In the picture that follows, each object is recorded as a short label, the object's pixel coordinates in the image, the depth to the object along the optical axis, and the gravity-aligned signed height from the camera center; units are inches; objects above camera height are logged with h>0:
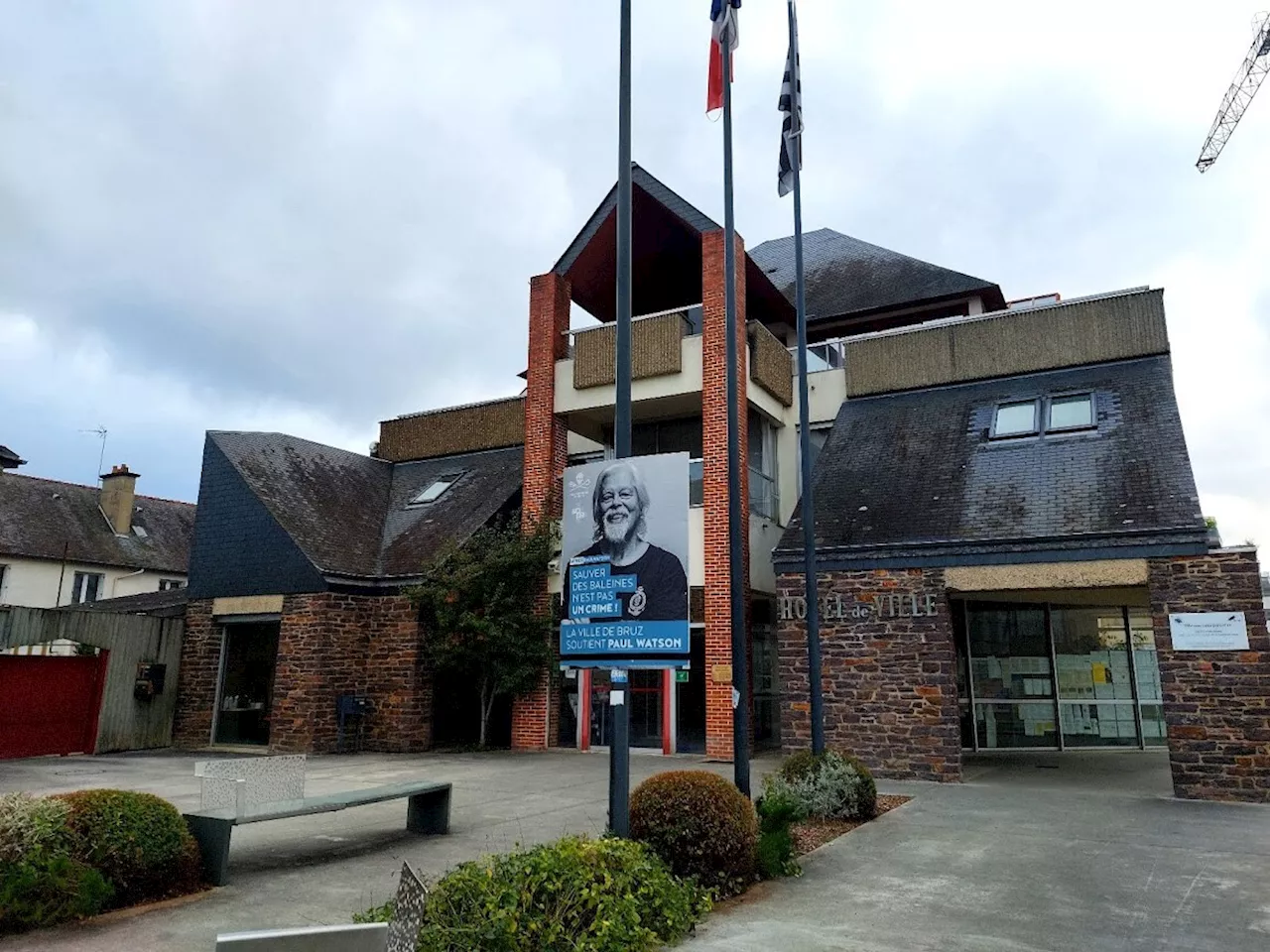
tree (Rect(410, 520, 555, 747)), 619.8 +38.5
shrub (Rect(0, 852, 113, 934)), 207.6 -53.1
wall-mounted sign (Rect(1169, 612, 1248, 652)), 424.2 +20.2
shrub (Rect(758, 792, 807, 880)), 265.1 -50.1
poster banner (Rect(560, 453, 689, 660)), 255.1 +30.6
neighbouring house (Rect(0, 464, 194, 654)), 1111.6 +160.2
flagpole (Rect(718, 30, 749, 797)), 322.7 +67.4
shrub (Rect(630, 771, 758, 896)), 246.5 -44.0
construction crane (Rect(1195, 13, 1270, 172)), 1451.8 +952.0
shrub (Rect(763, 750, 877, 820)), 355.6 -45.7
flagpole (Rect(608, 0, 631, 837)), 242.7 +94.4
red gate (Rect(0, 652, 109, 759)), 589.3 -26.5
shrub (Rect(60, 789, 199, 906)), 227.3 -45.7
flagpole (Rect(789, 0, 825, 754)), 396.5 +94.2
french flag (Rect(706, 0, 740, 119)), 384.8 +270.9
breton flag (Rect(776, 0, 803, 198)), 457.4 +272.2
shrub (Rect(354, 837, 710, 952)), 183.9 -50.9
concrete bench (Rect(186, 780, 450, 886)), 253.1 -44.4
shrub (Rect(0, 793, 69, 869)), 212.1 -38.9
